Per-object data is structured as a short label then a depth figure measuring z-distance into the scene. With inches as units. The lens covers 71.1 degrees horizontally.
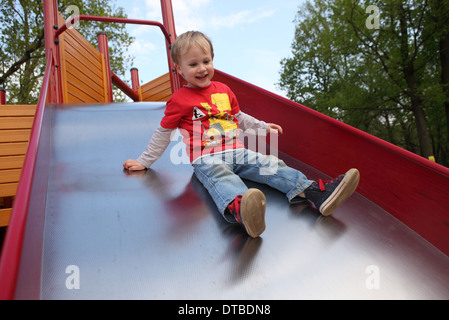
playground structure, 33.6
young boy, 49.9
